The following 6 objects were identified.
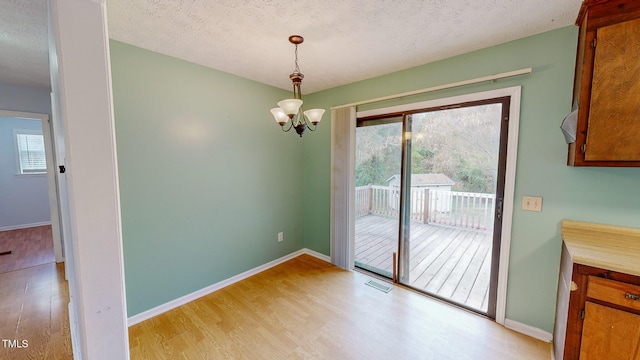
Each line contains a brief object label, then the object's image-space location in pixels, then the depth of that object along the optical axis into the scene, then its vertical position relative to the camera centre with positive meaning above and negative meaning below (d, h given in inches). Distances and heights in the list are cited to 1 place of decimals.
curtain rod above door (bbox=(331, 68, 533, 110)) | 74.6 +28.4
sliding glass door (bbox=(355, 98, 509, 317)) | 86.3 -13.6
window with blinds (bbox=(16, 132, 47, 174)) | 194.4 +6.7
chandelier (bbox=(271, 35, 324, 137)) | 69.7 +15.7
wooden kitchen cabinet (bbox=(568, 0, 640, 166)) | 54.6 +18.7
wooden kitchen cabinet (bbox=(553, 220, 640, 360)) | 49.1 -29.4
